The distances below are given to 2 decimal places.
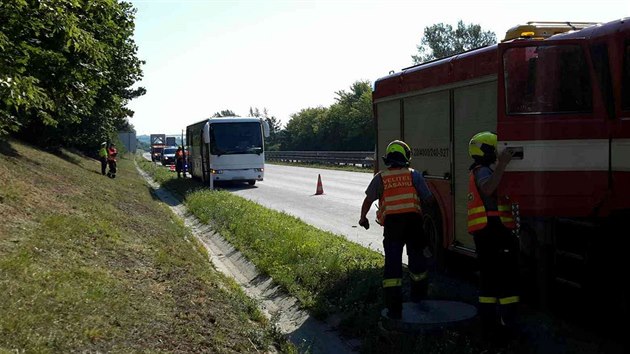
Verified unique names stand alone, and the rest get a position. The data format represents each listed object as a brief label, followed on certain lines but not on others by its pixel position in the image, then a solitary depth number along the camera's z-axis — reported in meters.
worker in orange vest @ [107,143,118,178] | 28.51
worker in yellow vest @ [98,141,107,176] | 27.89
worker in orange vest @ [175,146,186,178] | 36.25
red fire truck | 5.29
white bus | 27.58
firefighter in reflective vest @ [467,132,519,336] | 5.24
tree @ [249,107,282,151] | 94.23
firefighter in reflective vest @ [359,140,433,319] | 5.94
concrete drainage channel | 6.36
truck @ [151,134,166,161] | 80.75
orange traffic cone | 23.43
